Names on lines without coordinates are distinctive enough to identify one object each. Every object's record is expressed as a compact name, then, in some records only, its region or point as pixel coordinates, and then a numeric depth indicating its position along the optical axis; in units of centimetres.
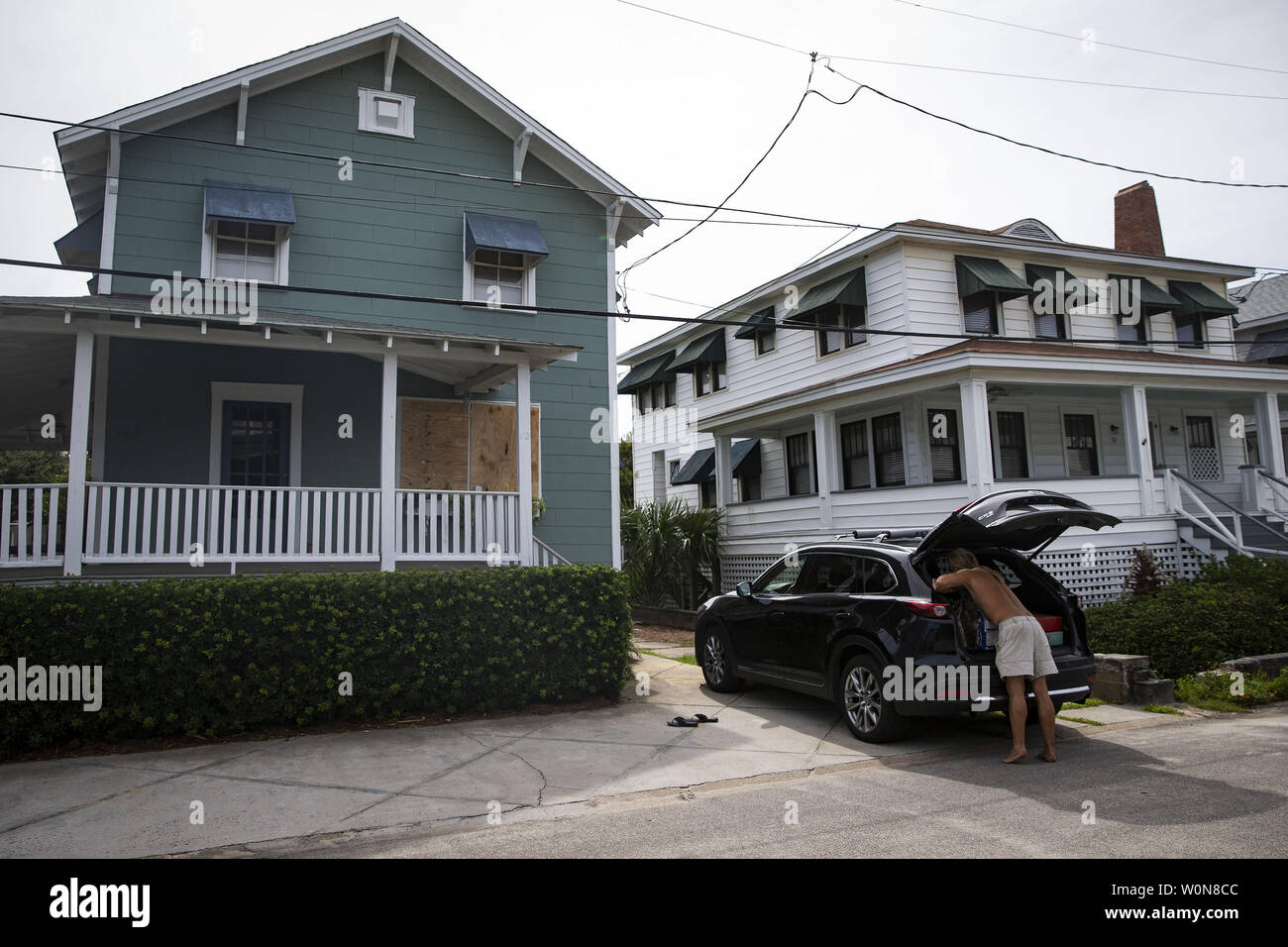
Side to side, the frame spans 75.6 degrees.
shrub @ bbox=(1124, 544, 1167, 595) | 1312
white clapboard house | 1427
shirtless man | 658
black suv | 673
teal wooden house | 967
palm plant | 1880
